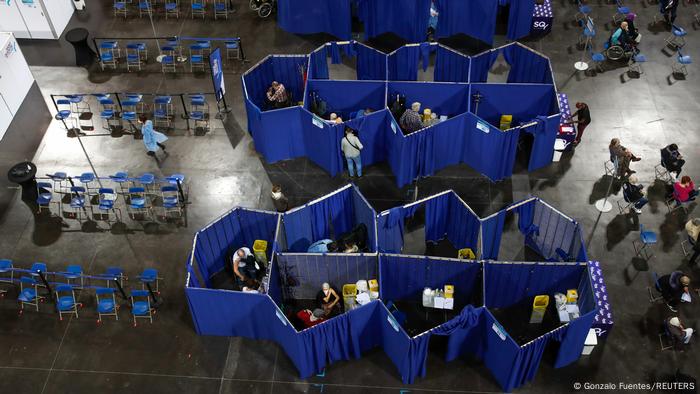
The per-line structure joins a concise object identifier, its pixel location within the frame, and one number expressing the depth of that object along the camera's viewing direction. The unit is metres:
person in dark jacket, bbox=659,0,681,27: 21.94
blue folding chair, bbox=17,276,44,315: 15.12
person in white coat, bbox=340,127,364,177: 17.00
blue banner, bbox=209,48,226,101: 18.64
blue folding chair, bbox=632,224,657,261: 15.43
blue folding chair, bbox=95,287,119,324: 14.87
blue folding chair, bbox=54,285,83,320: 14.99
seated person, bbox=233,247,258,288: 14.67
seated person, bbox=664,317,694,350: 13.61
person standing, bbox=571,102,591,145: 17.59
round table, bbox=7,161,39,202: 17.47
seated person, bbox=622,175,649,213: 16.14
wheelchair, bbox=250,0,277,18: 23.38
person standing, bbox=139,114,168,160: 17.99
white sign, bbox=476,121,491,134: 16.77
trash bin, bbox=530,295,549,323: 14.04
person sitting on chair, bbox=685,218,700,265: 15.18
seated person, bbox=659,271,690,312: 14.18
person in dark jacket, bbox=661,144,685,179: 16.83
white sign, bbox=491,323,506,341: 12.63
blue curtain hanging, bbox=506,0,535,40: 21.41
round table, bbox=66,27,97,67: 21.52
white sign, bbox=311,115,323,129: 17.16
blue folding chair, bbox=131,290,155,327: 14.69
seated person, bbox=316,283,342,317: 14.25
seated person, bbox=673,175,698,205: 16.20
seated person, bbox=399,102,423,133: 17.08
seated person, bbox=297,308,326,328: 14.09
